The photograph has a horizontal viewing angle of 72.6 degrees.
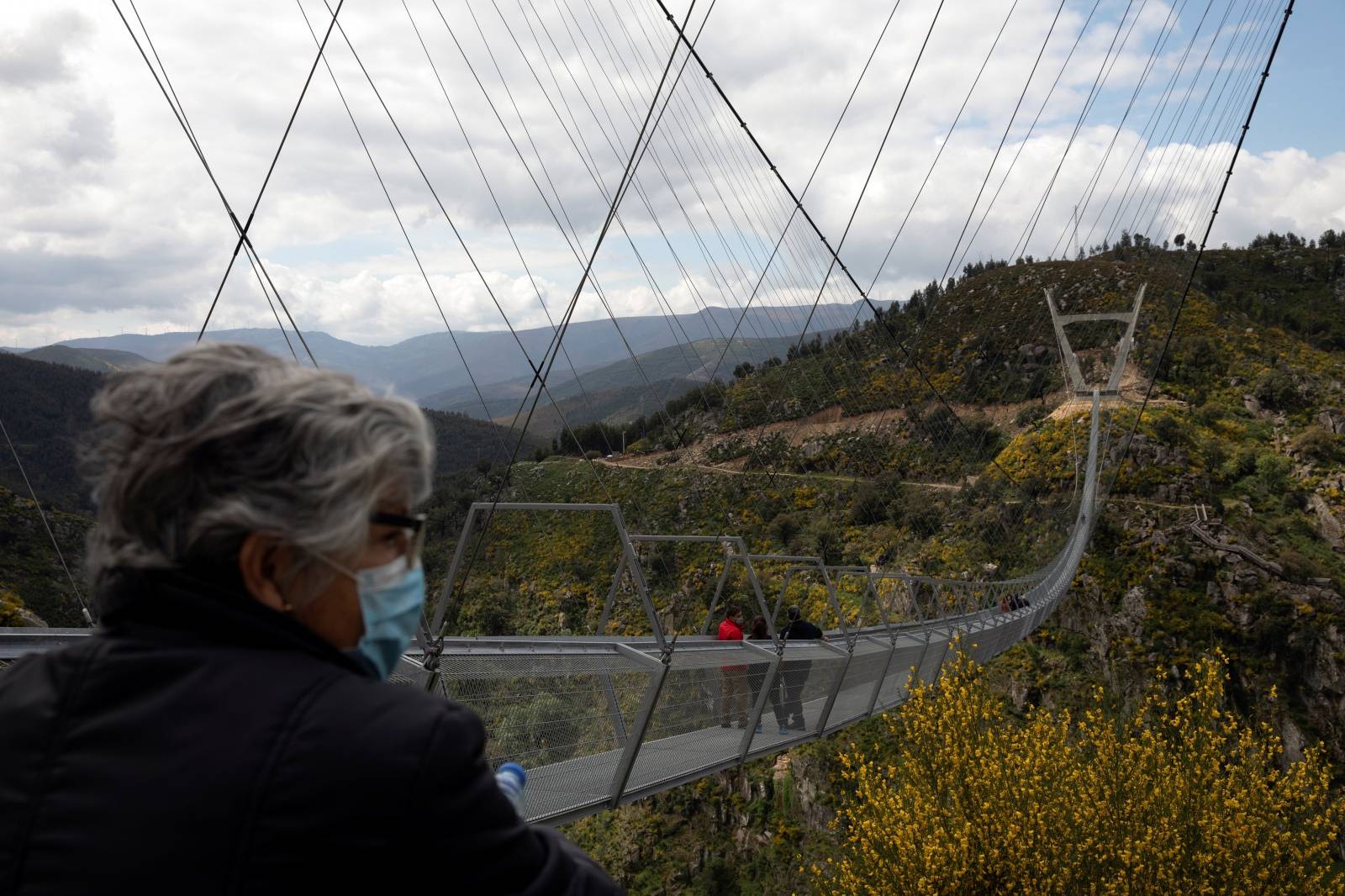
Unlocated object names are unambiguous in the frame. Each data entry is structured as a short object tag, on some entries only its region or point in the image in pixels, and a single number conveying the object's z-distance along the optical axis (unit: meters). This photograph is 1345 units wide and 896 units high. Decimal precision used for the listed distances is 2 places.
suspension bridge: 2.58
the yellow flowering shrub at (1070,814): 9.34
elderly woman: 0.60
